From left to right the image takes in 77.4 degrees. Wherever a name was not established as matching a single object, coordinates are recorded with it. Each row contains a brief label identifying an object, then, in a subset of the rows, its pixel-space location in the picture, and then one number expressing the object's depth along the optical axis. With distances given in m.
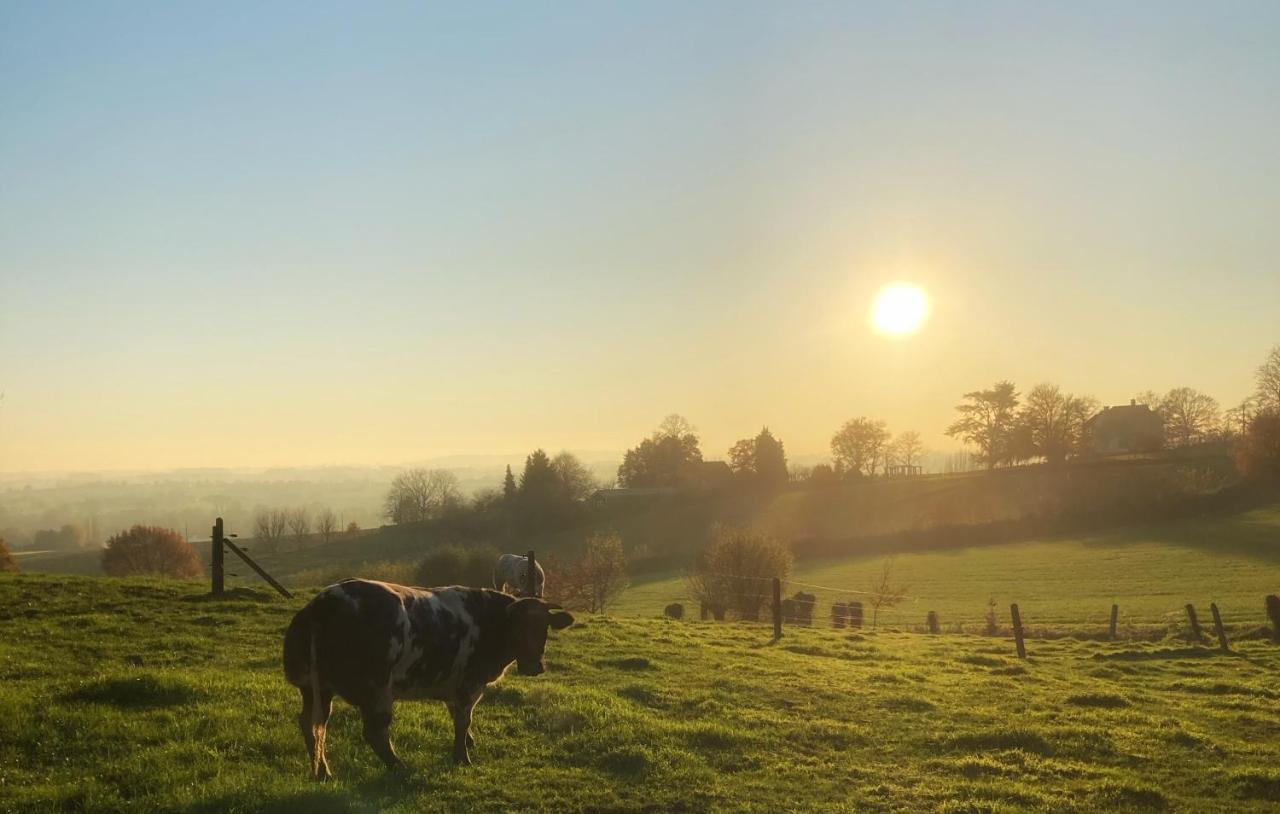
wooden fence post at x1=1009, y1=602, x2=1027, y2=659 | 24.92
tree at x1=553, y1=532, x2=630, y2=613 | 48.06
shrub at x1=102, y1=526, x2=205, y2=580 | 61.88
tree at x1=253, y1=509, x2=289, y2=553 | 88.44
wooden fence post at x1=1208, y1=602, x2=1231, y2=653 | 26.16
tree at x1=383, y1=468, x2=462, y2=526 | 102.69
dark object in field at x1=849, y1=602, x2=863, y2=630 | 42.56
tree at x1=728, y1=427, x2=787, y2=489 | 100.75
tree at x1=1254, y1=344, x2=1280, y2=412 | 82.38
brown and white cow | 8.52
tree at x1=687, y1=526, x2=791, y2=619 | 42.84
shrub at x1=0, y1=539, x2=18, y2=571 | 41.45
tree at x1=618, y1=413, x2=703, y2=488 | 105.88
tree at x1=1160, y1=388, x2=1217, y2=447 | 122.88
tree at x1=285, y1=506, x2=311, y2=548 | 94.75
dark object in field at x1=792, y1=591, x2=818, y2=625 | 41.12
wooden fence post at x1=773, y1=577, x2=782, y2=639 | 26.28
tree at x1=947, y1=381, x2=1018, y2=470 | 107.12
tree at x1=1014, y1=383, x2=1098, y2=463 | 102.69
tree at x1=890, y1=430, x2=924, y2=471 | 121.38
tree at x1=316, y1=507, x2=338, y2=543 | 97.31
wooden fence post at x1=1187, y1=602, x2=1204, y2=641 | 28.03
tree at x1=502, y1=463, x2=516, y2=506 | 94.43
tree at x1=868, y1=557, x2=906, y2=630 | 47.72
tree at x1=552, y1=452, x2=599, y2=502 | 93.44
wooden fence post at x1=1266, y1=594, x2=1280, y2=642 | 27.40
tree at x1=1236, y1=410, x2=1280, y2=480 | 72.69
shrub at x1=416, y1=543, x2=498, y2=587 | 45.44
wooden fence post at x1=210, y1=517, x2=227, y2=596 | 22.50
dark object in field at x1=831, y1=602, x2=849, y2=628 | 43.81
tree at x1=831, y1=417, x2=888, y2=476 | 110.00
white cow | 32.75
